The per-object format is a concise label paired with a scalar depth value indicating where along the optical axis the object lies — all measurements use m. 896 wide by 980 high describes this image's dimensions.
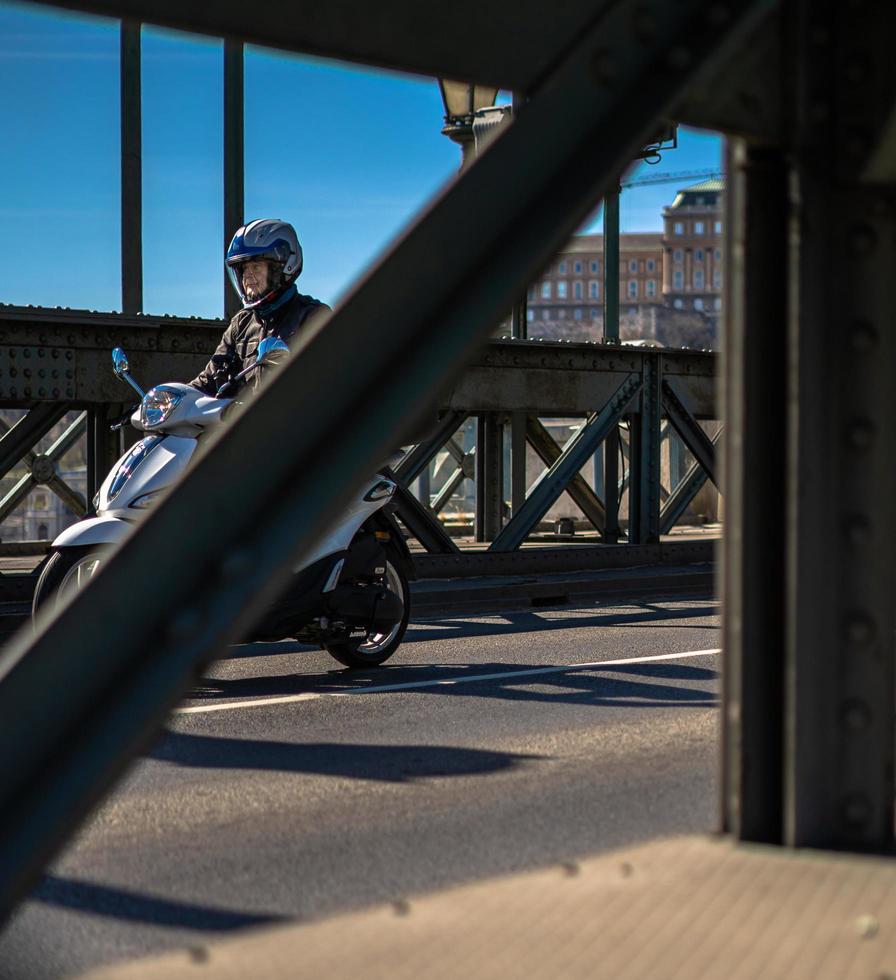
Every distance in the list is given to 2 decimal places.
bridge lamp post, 15.67
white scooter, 6.47
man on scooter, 7.29
